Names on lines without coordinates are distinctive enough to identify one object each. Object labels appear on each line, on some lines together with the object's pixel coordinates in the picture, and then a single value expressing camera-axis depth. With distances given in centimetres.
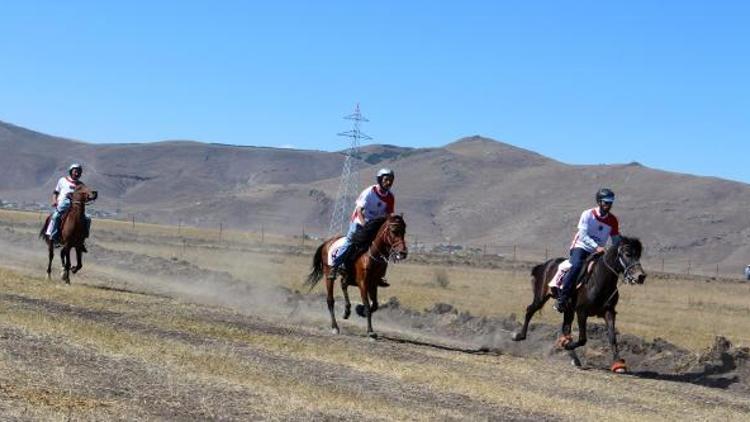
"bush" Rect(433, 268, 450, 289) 4697
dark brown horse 1850
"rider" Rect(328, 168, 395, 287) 2100
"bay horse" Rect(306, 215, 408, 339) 1992
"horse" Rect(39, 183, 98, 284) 2577
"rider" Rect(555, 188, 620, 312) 1958
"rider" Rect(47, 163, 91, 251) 2628
